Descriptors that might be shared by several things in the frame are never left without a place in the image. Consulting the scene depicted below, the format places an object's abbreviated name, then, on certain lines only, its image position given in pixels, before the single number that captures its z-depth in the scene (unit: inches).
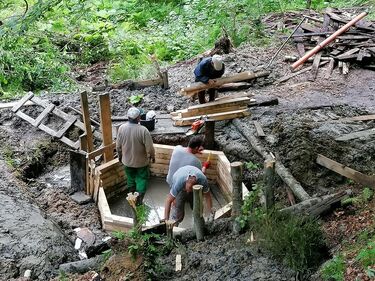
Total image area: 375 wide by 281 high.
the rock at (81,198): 363.6
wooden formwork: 328.2
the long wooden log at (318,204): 260.4
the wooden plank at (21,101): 447.1
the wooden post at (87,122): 345.8
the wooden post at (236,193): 229.8
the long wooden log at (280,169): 304.9
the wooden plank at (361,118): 382.0
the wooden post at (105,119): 349.1
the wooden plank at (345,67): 492.7
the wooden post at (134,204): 224.8
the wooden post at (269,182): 226.5
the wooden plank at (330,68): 492.1
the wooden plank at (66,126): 417.6
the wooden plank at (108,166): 365.7
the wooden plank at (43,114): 430.1
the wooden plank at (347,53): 507.2
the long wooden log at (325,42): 504.1
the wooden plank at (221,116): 408.8
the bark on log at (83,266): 237.9
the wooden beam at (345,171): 290.5
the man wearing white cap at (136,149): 326.6
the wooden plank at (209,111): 413.7
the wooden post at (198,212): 231.3
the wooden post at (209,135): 388.5
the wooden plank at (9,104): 460.8
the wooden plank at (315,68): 489.7
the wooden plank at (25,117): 433.5
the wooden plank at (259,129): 380.0
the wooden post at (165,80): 489.0
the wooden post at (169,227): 240.8
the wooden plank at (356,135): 350.9
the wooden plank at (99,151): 357.4
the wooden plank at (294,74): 491.5
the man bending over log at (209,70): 396.5
